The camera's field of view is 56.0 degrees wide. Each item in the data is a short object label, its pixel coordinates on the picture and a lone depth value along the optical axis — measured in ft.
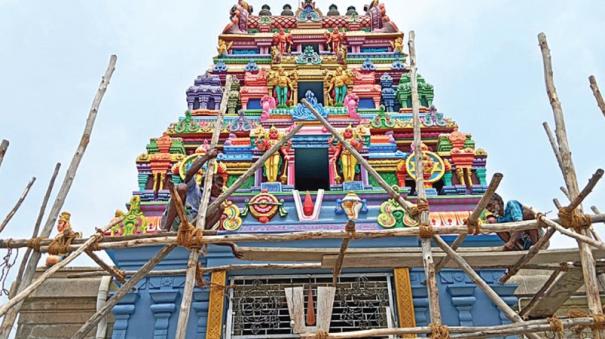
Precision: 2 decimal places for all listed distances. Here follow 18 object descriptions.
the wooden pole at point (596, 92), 19.76
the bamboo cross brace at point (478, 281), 16.55
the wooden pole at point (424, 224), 17.31
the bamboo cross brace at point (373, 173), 19.31
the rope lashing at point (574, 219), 17.69
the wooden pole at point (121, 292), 17.85
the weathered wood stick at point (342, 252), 18.71
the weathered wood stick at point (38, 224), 19.04
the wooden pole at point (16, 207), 19.71
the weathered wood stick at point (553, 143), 20.11
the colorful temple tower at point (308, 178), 25.14
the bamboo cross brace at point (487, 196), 17.89
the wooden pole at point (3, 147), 20.62
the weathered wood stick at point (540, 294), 22.91
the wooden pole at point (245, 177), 20.10
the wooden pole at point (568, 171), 16.72
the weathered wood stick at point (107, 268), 19.70
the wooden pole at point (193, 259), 17.20
